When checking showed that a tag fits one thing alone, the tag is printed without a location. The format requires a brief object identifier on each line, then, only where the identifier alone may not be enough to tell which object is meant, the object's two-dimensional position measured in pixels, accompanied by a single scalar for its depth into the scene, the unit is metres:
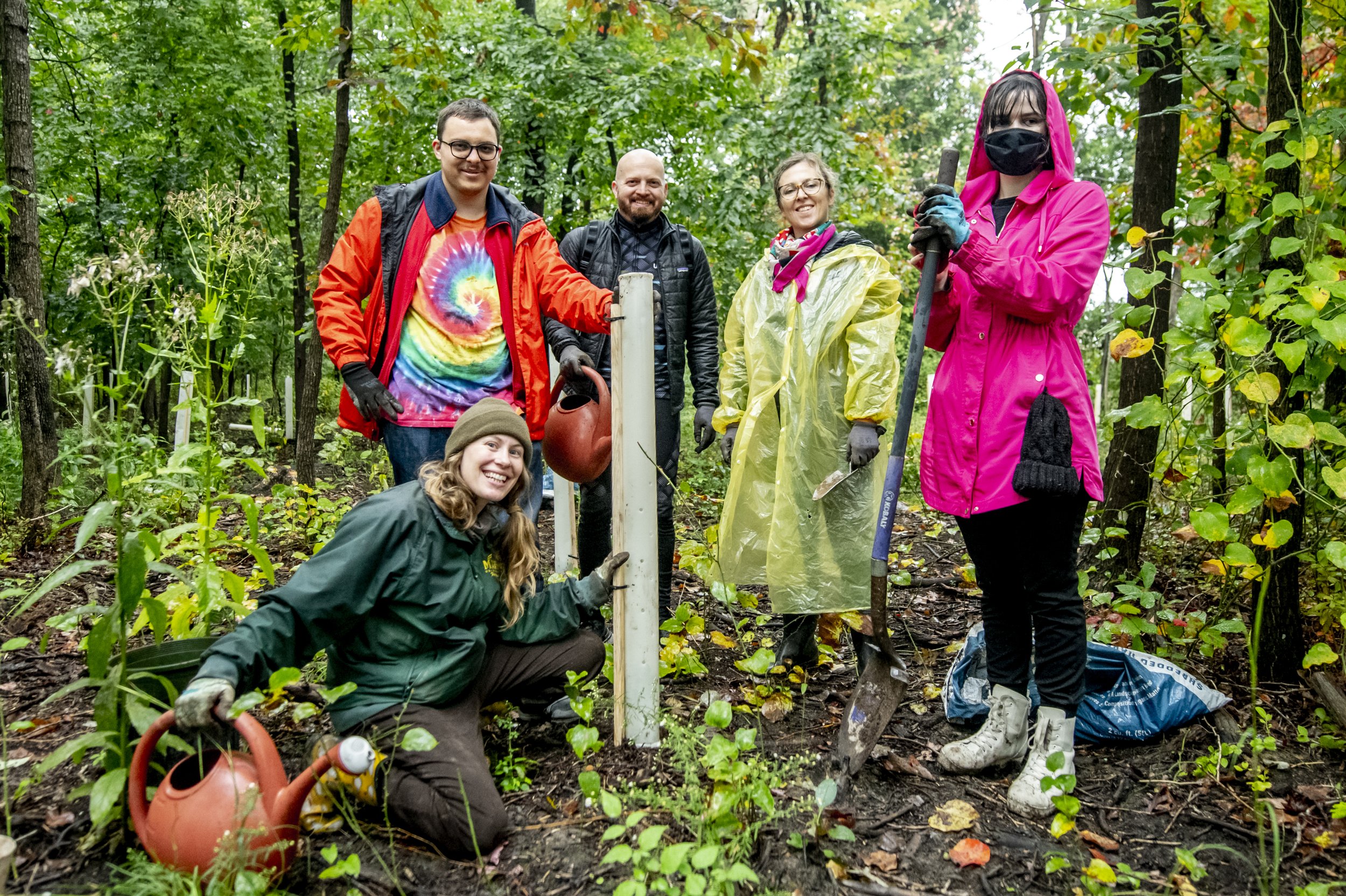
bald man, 3.25
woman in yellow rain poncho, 2.81
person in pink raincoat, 2.17
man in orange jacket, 2.77
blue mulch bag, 2.62
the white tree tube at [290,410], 9.62
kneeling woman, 2.03
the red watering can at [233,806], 1.76
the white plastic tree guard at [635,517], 2.38
